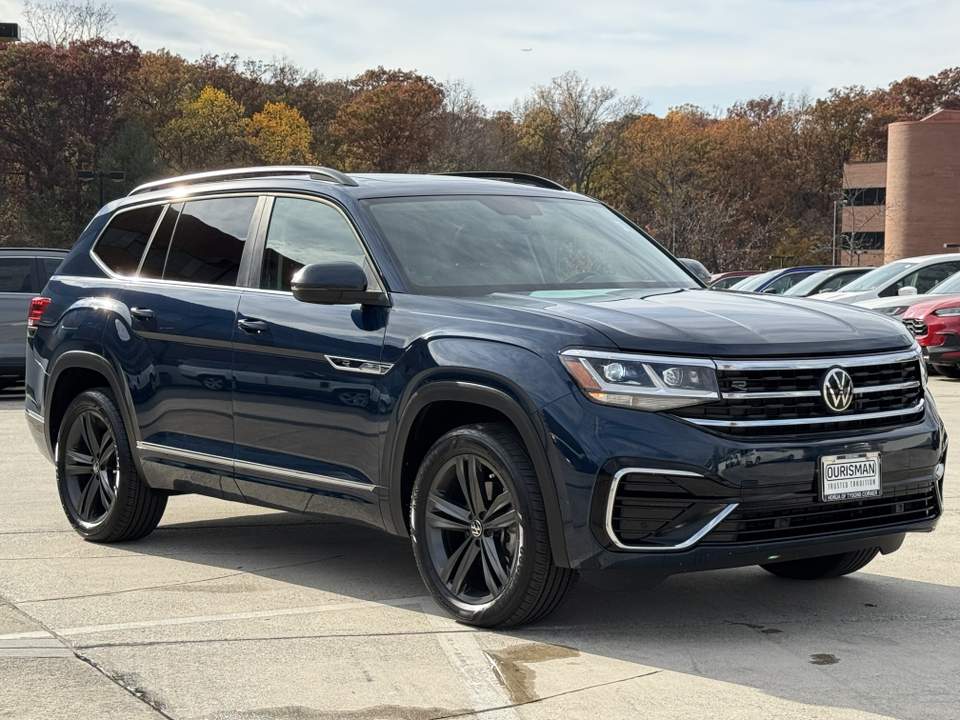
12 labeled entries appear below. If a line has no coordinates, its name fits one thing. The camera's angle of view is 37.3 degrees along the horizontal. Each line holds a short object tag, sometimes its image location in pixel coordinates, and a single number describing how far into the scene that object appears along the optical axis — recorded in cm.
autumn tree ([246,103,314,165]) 9031
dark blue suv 511
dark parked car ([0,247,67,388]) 1866
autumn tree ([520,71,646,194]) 8938
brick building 8331
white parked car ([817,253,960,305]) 2033
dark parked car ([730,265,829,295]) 2976
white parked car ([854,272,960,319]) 1902
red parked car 1820
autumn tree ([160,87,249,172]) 8138
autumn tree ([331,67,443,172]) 8962
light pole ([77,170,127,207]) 4916
